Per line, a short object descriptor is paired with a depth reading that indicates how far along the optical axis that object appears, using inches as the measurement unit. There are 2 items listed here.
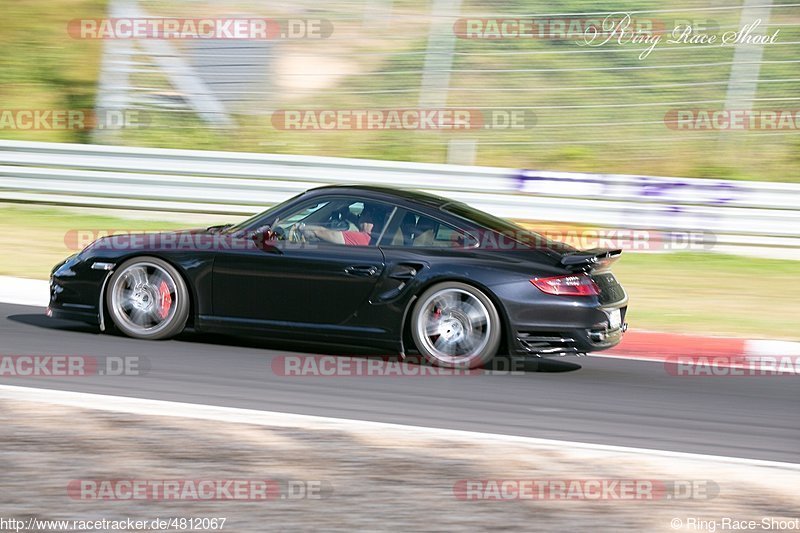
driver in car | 604.1
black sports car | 577.6
